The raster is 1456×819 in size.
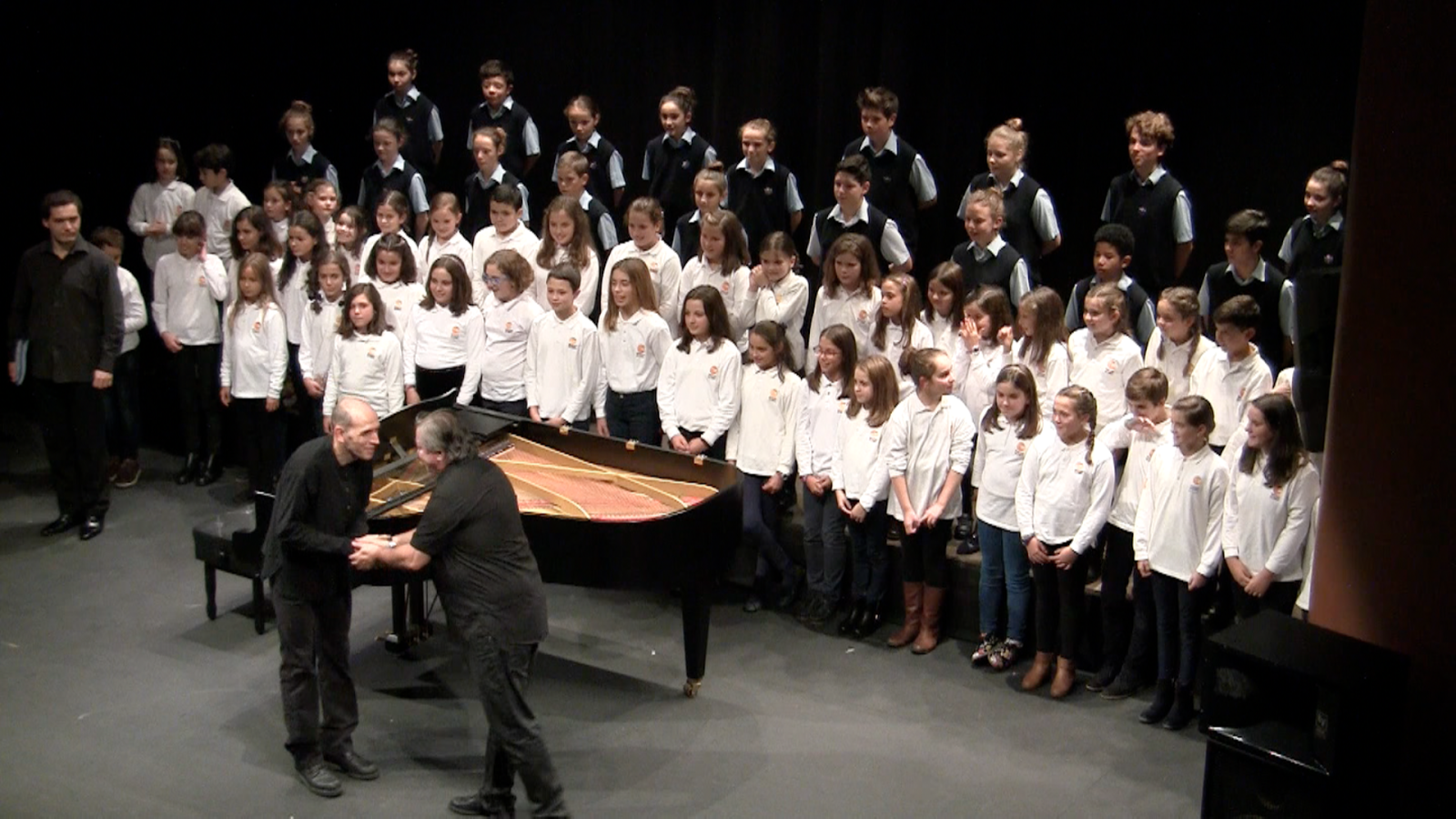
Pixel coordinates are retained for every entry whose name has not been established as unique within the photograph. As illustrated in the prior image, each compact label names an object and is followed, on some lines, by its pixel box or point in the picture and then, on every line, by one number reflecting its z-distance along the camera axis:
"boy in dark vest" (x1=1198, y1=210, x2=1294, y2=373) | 6.94
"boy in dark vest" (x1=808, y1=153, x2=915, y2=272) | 7.76
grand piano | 5.92
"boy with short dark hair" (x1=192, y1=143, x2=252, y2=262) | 9.63
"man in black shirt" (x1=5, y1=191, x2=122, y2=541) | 8.21
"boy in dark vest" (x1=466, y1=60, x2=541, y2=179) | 9.57
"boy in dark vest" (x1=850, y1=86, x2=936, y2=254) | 8.18
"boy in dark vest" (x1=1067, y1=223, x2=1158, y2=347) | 7.08
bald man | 5.50
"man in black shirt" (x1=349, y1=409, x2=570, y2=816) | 5.21
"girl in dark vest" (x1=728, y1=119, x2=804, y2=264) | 8.45
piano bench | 7.06
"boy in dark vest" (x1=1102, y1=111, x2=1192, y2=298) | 7.41
